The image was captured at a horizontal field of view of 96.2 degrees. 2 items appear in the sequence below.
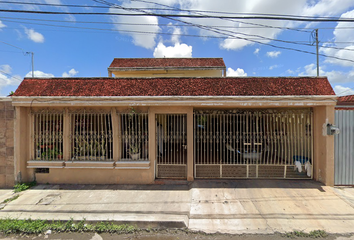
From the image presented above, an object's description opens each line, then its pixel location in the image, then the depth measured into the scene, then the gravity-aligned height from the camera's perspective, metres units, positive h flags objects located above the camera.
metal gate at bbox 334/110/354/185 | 4.75 -0.93
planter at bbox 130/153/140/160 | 5.08 -1.16
